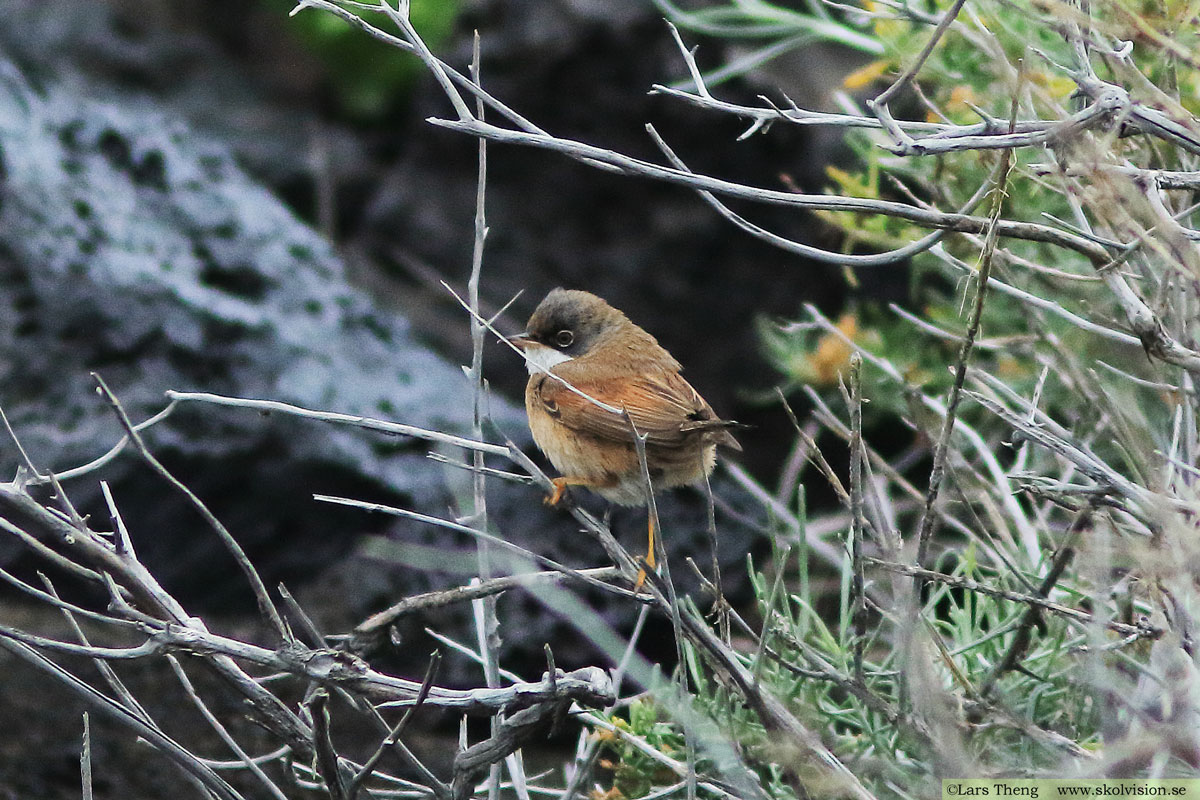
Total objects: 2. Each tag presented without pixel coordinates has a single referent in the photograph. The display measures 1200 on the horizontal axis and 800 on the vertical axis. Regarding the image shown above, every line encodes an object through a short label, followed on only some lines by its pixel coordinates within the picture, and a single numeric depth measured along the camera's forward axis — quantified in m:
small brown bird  7.74
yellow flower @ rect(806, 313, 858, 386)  11.04
